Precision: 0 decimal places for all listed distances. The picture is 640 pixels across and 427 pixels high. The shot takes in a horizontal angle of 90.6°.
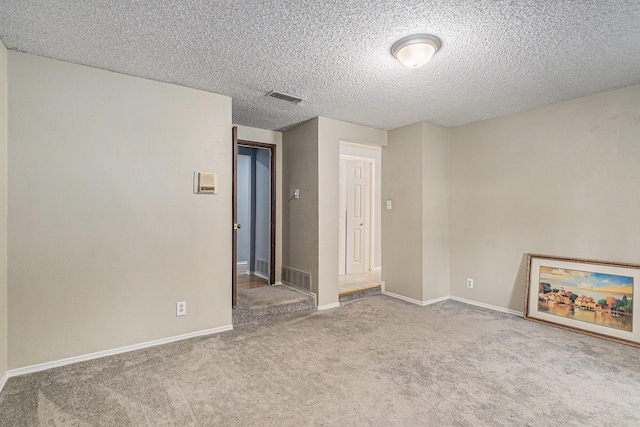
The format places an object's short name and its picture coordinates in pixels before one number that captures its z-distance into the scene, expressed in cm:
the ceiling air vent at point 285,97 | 320
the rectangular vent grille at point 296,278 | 422
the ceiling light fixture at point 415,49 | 215
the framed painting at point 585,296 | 299
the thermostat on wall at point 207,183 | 311
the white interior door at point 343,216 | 583
